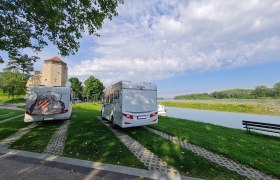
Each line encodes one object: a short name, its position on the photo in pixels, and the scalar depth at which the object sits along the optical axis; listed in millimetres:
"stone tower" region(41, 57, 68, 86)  73312
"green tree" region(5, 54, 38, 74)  13138
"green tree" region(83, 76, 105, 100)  75750
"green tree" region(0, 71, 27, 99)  51281
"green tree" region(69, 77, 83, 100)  94125
